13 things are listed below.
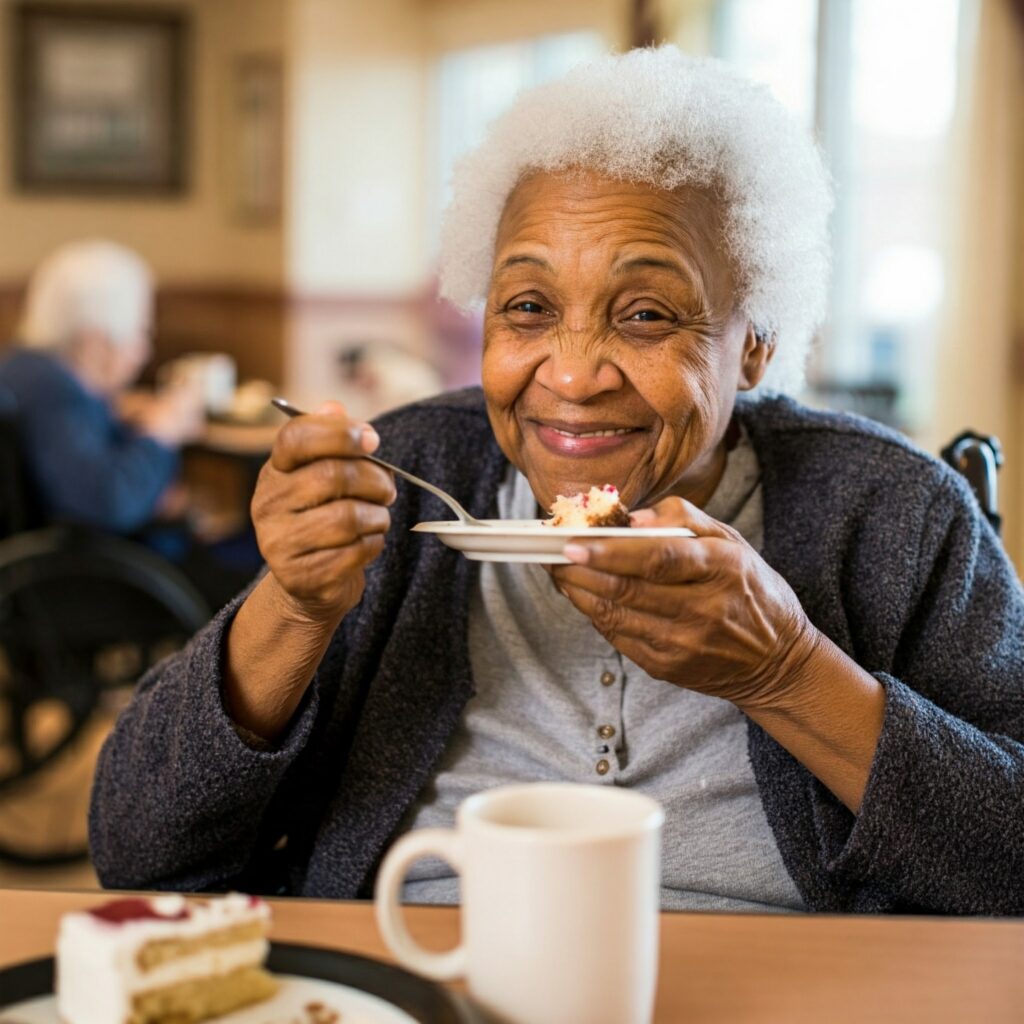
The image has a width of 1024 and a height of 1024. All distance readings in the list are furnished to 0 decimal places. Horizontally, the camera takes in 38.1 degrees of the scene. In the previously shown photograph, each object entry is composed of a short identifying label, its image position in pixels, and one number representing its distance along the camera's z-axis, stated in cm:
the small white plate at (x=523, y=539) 99
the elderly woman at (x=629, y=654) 118
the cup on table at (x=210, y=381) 411
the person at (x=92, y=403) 346
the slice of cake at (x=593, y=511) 112
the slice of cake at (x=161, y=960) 73
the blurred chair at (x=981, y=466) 158
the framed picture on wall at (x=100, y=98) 717
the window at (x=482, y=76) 668
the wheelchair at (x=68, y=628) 336
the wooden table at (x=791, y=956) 84
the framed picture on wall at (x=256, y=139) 708
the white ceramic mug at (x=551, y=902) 69
